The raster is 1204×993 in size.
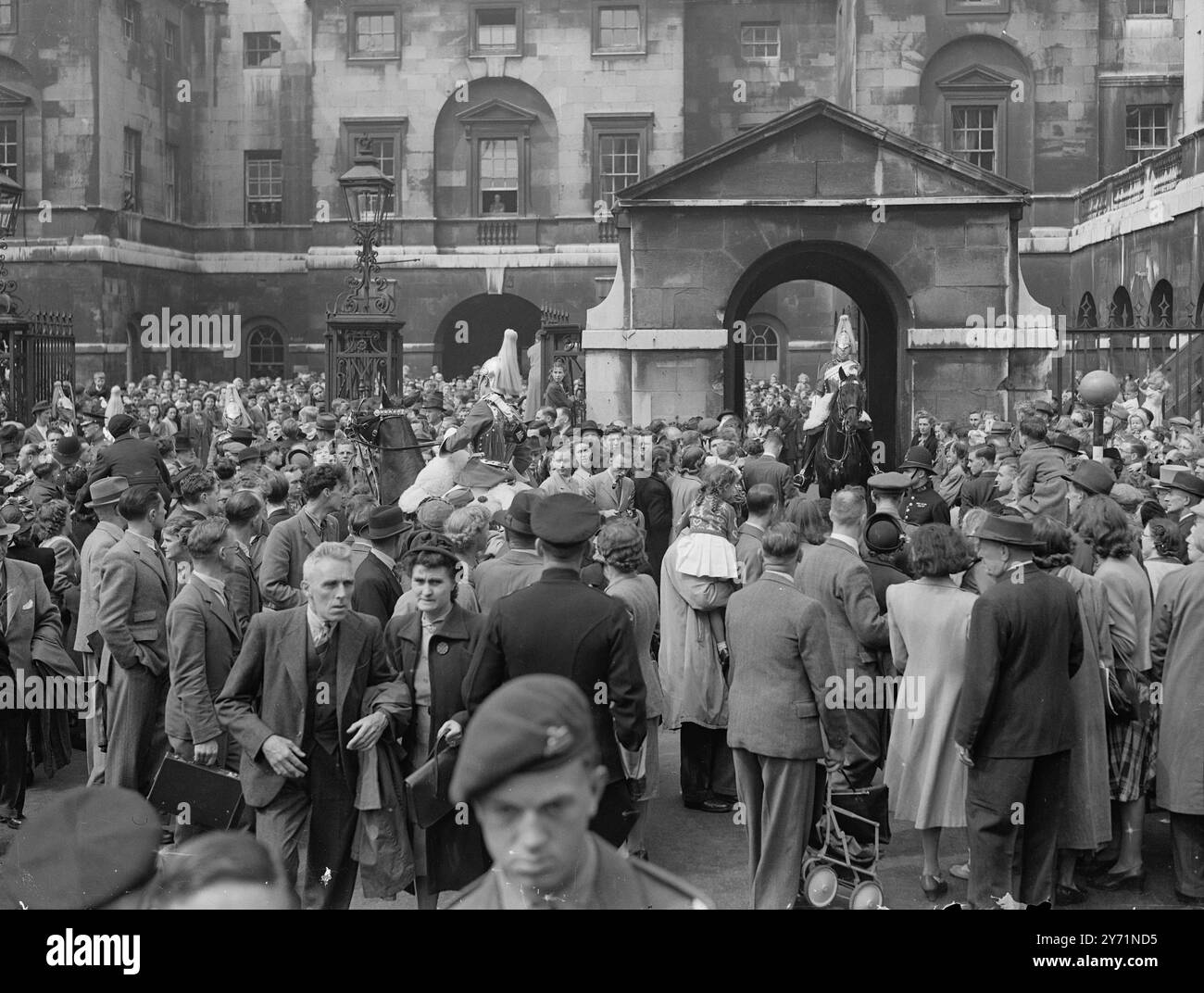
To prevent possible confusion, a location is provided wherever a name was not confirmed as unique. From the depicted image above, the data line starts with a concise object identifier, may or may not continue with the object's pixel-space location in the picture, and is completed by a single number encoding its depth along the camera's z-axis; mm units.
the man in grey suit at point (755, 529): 9352
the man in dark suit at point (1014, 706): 7148
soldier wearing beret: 3055
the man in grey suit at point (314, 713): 6754
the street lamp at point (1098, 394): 15836
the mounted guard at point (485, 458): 11844
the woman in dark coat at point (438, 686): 6934
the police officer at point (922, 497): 12500
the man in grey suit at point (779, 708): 7242
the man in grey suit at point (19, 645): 9227
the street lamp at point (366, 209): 17359
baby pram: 7316
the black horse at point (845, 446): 17828
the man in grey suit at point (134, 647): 8258
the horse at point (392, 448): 13633
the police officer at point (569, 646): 6594
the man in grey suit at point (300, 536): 8977
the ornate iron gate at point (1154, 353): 18641
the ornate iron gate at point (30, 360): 20438
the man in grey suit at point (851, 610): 8570
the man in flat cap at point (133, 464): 11814
